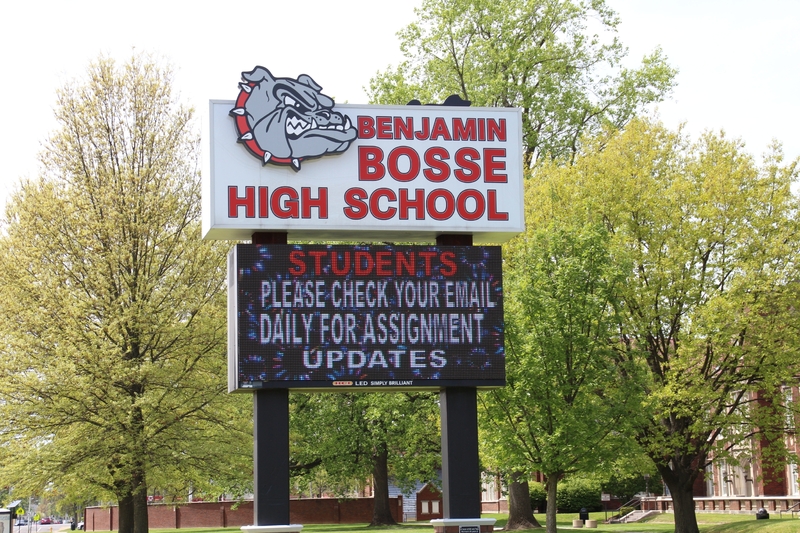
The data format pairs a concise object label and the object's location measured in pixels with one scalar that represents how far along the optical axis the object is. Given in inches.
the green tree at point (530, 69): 1860.2
